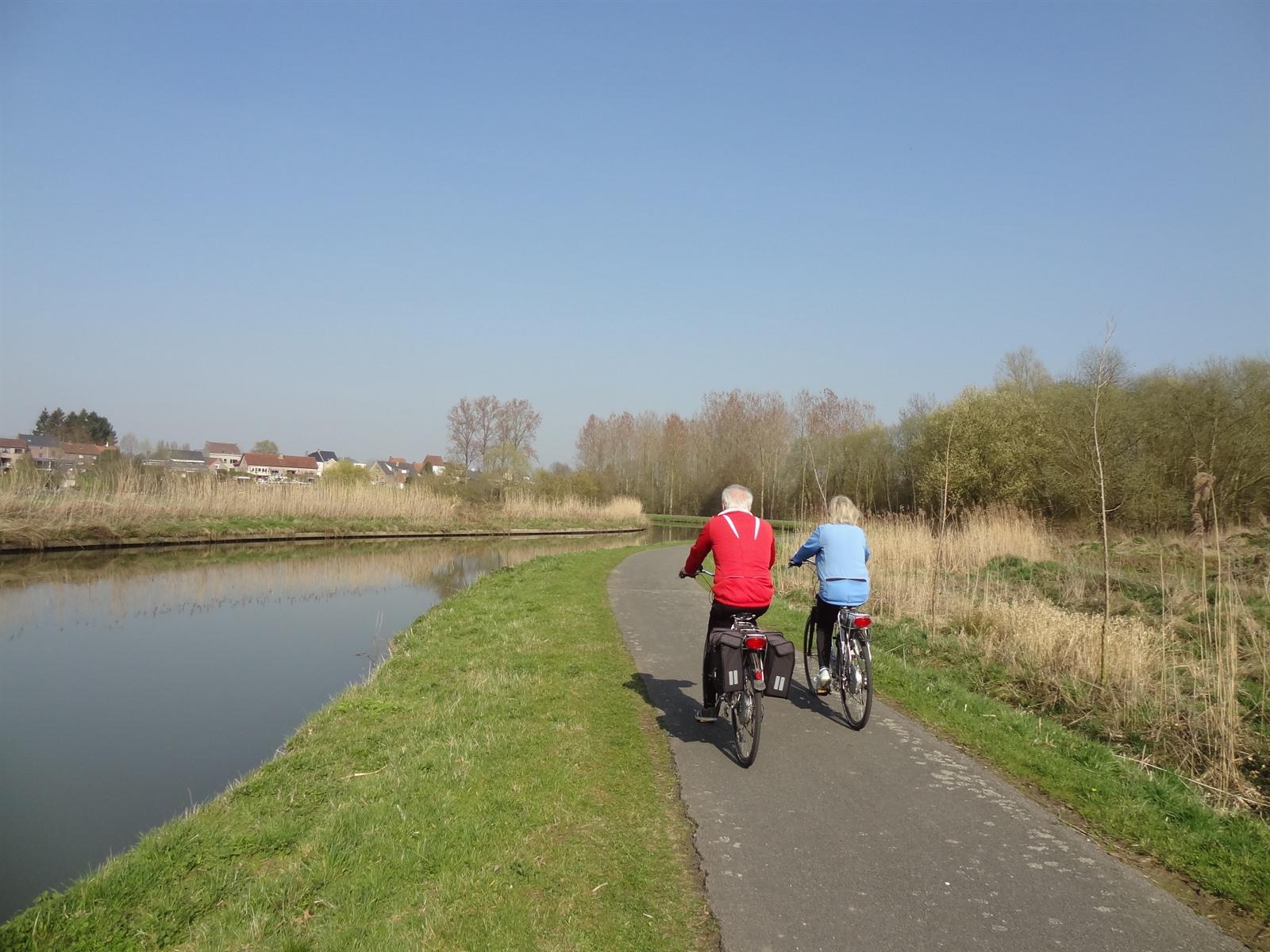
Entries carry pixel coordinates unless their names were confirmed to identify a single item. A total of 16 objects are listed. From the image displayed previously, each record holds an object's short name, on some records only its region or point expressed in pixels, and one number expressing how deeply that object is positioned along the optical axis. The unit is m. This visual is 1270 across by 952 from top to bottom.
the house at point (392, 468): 131.62
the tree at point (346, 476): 38.69
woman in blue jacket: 6.87
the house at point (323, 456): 140.62
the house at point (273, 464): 122.44
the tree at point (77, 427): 94.94
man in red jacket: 5.89
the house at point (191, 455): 91.47
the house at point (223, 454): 123.56
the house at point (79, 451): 77.69
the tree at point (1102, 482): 7.27
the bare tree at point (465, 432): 71.38
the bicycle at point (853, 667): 6.68
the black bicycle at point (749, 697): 5.68
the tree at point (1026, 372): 41.31
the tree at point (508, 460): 49.88
